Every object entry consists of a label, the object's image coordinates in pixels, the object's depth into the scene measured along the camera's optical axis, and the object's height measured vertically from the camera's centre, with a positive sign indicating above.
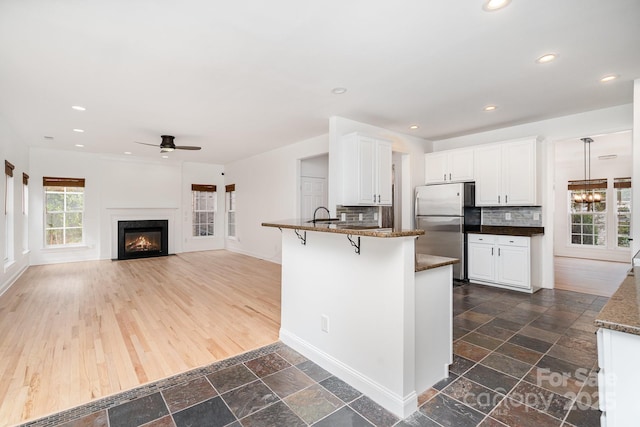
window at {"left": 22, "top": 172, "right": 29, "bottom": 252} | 6.04 +0.07
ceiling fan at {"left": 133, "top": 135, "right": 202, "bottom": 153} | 5.40 +1.25
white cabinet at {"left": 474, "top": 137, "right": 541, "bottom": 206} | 4.54 +0.62
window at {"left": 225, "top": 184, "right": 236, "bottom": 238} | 8.81 +0.14
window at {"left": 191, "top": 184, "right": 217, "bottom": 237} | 8.80 +0.20
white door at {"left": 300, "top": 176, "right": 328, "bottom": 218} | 6.42 +0.44
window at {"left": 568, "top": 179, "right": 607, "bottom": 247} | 7.53 -0.05
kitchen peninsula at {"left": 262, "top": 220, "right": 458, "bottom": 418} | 1.90 -0.69
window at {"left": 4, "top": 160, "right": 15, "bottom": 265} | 4.89 +0.01
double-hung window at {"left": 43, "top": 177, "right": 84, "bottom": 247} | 6.80 +0.10
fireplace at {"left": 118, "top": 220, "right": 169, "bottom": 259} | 7.57 -0.60
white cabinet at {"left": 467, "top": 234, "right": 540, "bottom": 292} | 4.46 -0.72
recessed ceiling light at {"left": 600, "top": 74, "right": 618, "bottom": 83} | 3.07 +1.38
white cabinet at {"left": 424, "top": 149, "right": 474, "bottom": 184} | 5.22 +0.85
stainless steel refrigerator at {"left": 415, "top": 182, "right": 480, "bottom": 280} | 5.04 -0.07
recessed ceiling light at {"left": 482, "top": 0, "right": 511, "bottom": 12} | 1.96 +1.35
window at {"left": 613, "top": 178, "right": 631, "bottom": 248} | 7.19 +0.07
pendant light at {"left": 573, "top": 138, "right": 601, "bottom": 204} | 7.49 +0.57
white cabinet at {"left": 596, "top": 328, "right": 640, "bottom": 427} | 0.95 -0.52
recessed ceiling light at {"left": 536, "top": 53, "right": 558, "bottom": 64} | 2.67 +1.37
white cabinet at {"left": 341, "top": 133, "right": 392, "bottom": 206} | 4.37 +0.66
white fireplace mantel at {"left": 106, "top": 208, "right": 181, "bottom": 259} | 7.47 -0.05
